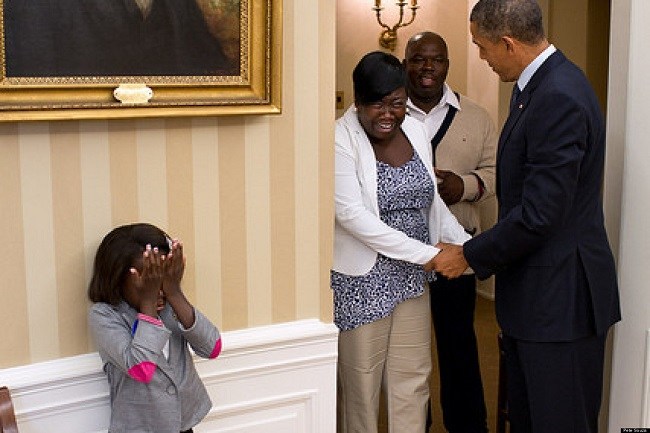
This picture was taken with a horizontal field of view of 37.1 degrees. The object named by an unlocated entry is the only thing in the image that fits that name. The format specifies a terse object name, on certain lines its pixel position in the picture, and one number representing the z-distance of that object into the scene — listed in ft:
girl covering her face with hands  7.19
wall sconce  19.96
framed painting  6.81
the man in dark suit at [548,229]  9.04
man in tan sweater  12.44
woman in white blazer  9.98
